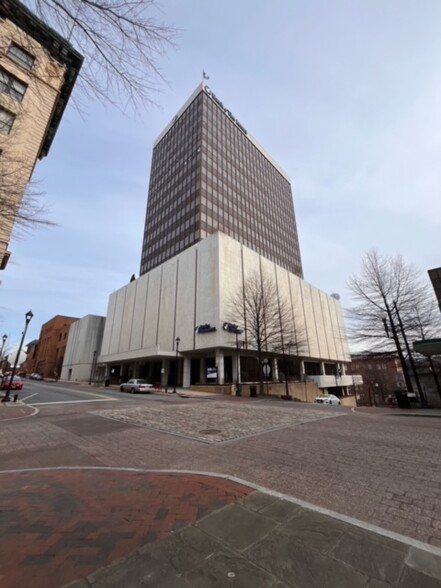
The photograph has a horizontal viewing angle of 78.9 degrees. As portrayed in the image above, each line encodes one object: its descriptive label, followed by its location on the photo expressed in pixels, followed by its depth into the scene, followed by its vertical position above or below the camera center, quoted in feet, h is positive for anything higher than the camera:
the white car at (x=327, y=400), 116.98 -4.95
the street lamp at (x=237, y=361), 117.72 +11.77
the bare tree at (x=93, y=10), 10.87 +14.86
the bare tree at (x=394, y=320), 68.95 +16.97
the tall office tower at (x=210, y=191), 199.62 +159.58
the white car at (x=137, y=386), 100.22 +1.14
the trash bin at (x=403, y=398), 59.00 -2.21
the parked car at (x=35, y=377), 223.79 +10.31
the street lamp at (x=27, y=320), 65.05 +16.21
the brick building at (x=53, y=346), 274.36 +44.95
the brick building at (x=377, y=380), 230.68 +6.98
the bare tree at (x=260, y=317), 114.52 +30.66
